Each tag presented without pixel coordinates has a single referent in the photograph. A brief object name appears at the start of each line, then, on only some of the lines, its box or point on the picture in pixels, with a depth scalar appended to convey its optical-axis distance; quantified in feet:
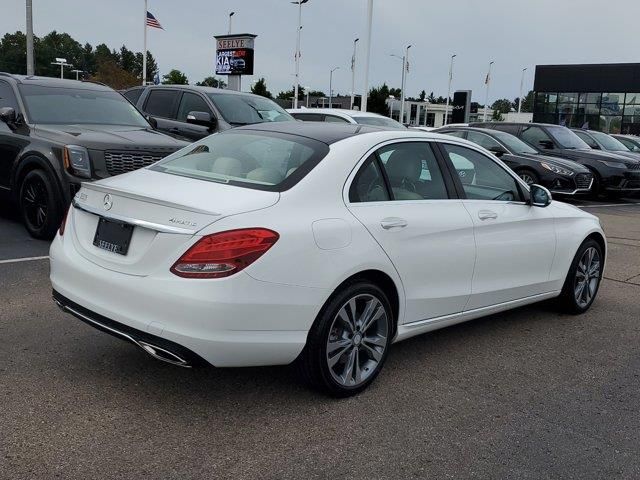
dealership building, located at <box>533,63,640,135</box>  168.86
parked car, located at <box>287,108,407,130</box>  42.27
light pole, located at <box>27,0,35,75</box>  75.65
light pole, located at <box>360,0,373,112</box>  103.86
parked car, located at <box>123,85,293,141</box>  35.27
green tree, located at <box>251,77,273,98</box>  246.88
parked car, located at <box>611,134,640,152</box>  71.82
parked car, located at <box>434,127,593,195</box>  45.50
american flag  124.58
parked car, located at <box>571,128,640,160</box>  60.80
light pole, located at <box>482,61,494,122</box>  220.64
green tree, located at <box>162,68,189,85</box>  231.93
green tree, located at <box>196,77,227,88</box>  341.10
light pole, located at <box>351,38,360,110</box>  193.67
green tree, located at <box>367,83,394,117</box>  254.06
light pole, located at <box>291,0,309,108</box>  151.02
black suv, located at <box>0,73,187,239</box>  23.77
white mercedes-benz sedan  10.82
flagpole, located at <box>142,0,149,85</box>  157.32
